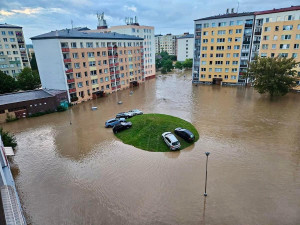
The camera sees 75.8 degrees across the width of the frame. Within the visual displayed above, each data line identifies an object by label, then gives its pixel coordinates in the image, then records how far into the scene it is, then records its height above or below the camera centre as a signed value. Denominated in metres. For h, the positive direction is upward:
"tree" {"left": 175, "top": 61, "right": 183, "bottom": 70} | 97.03 -5.23
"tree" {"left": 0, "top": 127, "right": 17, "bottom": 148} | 23.02 -9.30
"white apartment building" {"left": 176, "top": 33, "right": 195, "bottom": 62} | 117.75 +4.05
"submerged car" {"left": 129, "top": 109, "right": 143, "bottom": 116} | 34.52 -9.79
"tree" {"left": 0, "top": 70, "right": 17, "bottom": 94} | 42.42 -5.02
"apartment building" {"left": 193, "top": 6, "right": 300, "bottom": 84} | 47.00 +2.88
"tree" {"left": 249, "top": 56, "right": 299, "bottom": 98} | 39.41 -4.92
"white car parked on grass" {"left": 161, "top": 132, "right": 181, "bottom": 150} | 23.00 -10.15
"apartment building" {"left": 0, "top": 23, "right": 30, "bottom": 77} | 60.78 +3.35
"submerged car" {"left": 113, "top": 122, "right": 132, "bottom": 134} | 28.00 -9.88
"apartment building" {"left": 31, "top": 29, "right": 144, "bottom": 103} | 41.16 -0.89
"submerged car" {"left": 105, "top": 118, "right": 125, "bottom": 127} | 30.23 -9.92
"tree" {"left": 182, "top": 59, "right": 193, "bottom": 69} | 97.06 -4.83
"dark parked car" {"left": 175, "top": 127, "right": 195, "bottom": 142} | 24.48 -9.98
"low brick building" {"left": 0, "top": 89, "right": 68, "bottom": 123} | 33.75 -7.68
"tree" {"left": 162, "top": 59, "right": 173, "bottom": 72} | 91.19 -4.83
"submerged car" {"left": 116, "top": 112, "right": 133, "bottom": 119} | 33.45 -9.84
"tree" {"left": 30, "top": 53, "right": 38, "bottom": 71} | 79.50 -1.80
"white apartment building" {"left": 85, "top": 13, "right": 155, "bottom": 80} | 70.12 +8.05
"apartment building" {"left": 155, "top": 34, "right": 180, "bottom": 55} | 160.24 +9.25
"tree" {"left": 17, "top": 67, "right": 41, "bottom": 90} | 47.47 -5.02
